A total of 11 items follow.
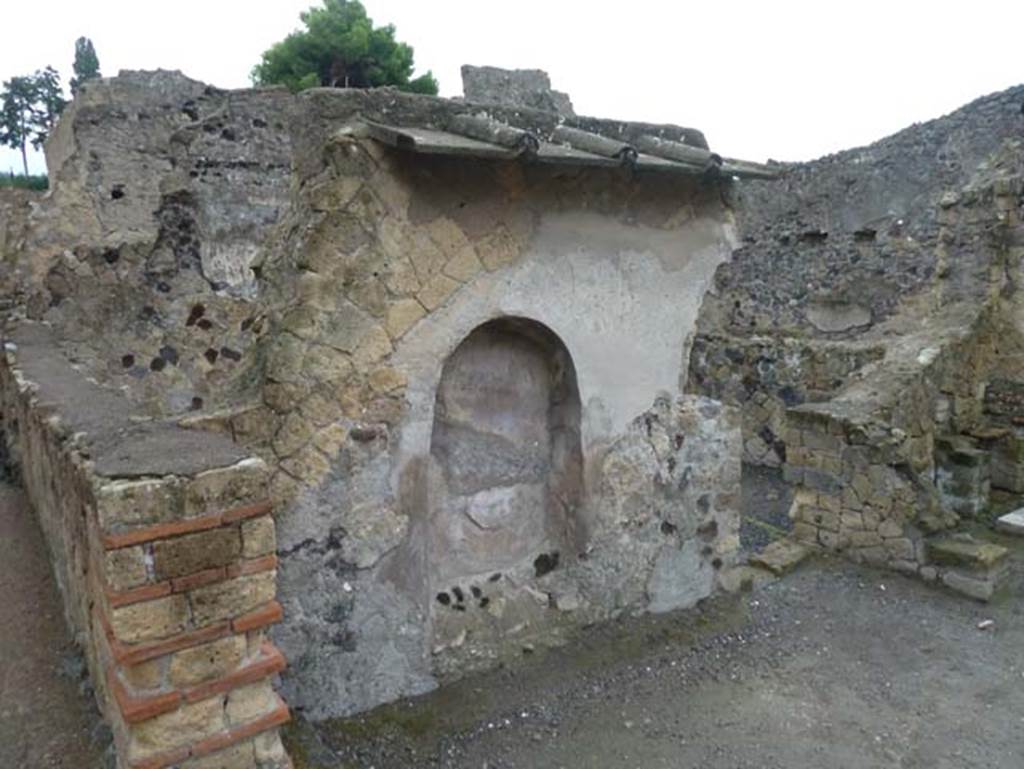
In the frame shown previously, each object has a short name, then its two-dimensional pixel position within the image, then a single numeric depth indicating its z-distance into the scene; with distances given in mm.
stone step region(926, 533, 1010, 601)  5344
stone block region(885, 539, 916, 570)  5801
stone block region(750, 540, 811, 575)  5809
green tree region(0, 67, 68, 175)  39750
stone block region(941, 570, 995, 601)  5301
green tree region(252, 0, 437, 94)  24156
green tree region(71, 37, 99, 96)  32625
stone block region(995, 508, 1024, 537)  6364
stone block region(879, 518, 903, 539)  5874
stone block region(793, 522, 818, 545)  6383
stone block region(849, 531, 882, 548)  6016
